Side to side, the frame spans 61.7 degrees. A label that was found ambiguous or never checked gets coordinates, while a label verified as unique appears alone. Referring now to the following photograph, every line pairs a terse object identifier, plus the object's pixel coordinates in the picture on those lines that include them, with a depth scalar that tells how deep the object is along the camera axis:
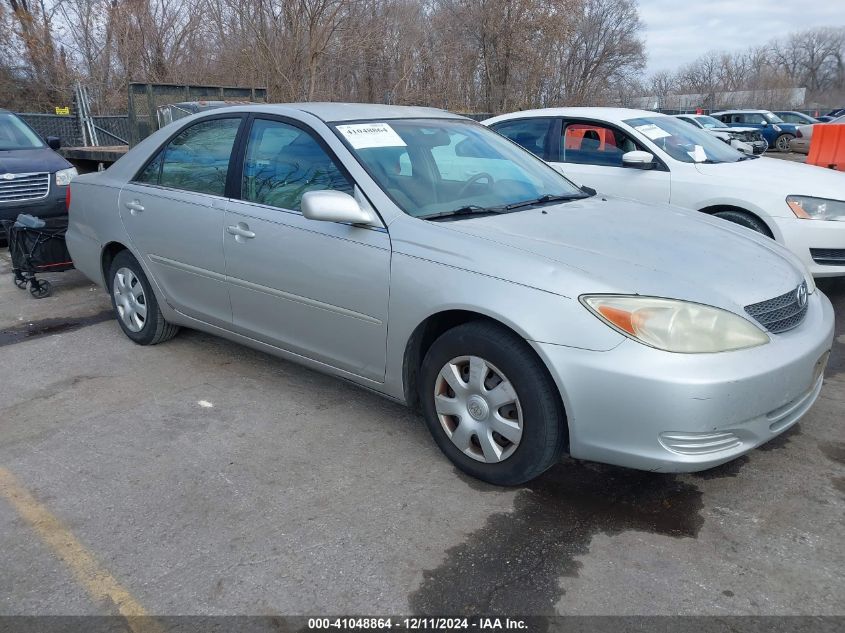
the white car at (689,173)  5.41
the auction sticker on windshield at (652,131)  6.27
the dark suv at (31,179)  8.14
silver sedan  2.64
